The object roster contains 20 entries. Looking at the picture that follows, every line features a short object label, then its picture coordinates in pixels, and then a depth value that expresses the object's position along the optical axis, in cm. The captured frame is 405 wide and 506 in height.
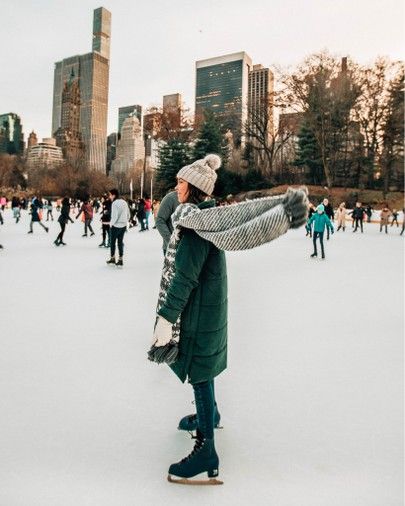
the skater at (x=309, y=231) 1624
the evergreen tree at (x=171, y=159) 4031
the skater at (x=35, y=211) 1418
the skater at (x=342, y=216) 2017
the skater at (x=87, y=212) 1435
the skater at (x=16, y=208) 2189
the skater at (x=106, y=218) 1075
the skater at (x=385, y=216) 1967
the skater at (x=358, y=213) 1995
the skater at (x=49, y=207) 2368
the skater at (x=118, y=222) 797
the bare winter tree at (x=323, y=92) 3334
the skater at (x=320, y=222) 984
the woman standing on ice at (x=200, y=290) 174
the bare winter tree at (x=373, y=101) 3309
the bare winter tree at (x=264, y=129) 4294
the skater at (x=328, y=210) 1664
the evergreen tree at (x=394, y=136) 3441
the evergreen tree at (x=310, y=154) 4167
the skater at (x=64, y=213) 1136
